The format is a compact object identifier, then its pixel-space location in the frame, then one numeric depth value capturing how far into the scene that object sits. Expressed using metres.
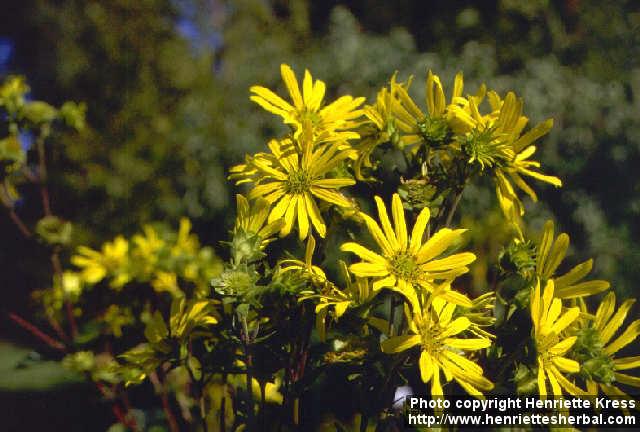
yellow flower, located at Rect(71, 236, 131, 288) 1.18
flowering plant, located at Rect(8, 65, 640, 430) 0.86
